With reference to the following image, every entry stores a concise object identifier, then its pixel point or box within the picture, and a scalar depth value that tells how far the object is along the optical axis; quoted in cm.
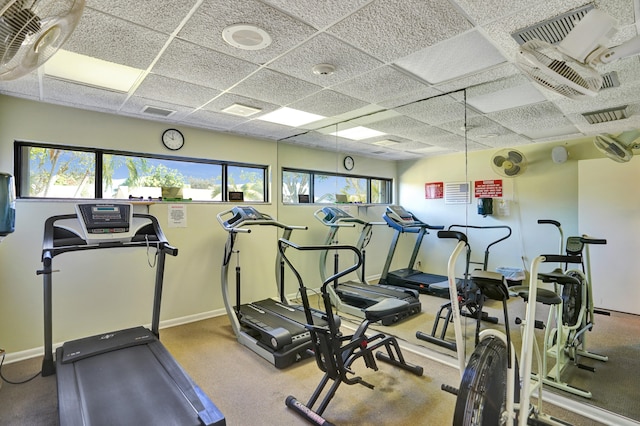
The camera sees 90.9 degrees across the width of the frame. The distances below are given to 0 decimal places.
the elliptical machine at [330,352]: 215
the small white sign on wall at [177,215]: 390
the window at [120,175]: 322
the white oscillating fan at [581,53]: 124
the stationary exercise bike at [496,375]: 136
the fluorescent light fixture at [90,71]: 234
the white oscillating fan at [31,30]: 94
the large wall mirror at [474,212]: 289
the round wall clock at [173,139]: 388
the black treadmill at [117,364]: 189
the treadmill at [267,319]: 299
